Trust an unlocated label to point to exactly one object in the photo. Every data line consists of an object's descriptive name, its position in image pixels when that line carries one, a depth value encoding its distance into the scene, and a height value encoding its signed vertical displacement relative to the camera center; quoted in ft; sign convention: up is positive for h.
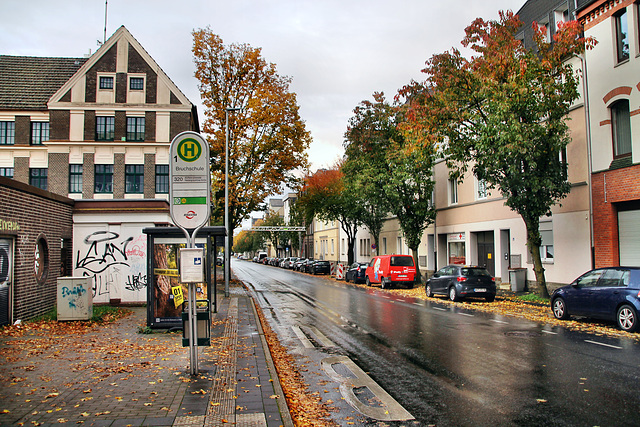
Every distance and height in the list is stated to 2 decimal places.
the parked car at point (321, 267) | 155.84 -6.82
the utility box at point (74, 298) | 40.09 -4.13
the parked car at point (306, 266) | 166.73 -7.17
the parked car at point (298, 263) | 184.42 -6.74
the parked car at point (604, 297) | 36.68 -4.52
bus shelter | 36.24 -2.01
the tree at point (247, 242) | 369.96 +4.72
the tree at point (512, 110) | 54.80 +16.04
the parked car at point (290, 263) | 204.44 -7.08
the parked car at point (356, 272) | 108.27 -6.20
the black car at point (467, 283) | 61.87 -5.13
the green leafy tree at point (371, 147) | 95.25 +20.04
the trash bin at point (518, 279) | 70.08 -5.17
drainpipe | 60.08 +14.68
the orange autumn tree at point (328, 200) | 133.18 +13.02
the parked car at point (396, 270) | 87.86 -4.74
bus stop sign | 24.39 +3.46
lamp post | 72.28 -2.85
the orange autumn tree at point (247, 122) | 97.71 +25.51
